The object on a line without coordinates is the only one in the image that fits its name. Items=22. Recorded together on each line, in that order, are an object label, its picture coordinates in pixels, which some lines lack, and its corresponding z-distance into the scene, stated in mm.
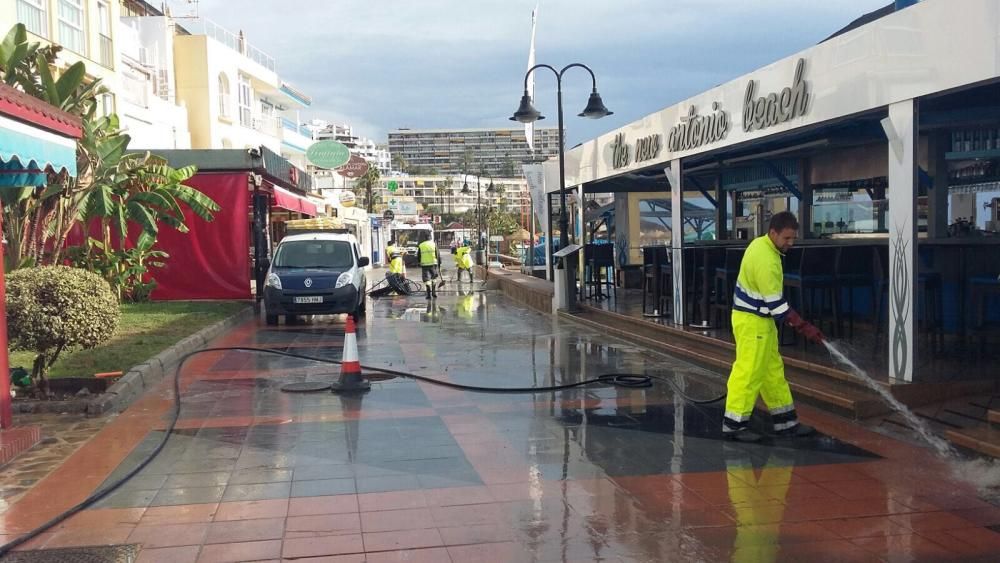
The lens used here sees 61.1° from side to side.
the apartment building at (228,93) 36938
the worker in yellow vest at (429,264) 24344
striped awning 6348
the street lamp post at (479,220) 49812
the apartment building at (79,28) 21484
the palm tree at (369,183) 72212
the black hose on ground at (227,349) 4985
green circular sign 34781
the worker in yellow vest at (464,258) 31188
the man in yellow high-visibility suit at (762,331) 6594
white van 16391
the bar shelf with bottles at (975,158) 10328
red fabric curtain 20188
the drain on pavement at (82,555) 4516
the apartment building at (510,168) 168312
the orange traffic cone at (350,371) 9172
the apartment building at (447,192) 154250
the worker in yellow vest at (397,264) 26109
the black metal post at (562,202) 17484
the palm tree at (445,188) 149825
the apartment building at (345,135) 188800
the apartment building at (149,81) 28944
